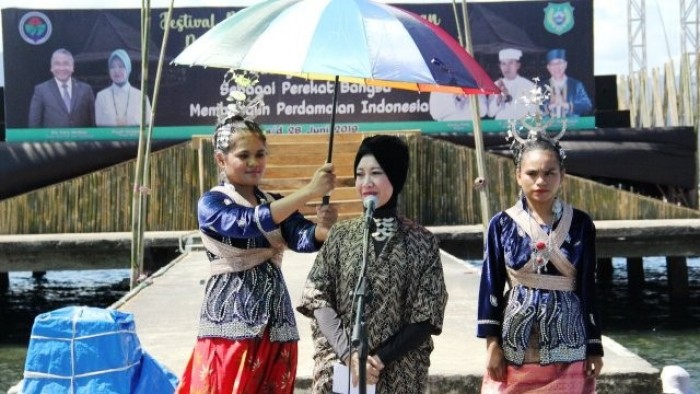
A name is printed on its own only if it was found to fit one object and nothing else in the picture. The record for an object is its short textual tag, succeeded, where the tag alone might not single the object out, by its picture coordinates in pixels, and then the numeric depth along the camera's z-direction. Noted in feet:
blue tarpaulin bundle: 17.39
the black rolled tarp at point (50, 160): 55.11
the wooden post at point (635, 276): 61.00
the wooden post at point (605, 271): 64.54
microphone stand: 12.23
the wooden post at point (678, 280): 53.88
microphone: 13.14
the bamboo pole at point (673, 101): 61.93
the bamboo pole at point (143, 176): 35.78
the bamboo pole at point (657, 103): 64.85
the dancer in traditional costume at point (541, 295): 14.64
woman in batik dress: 13.82
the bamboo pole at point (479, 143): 36.40
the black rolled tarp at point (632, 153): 57.67
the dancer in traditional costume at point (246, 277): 14.35
